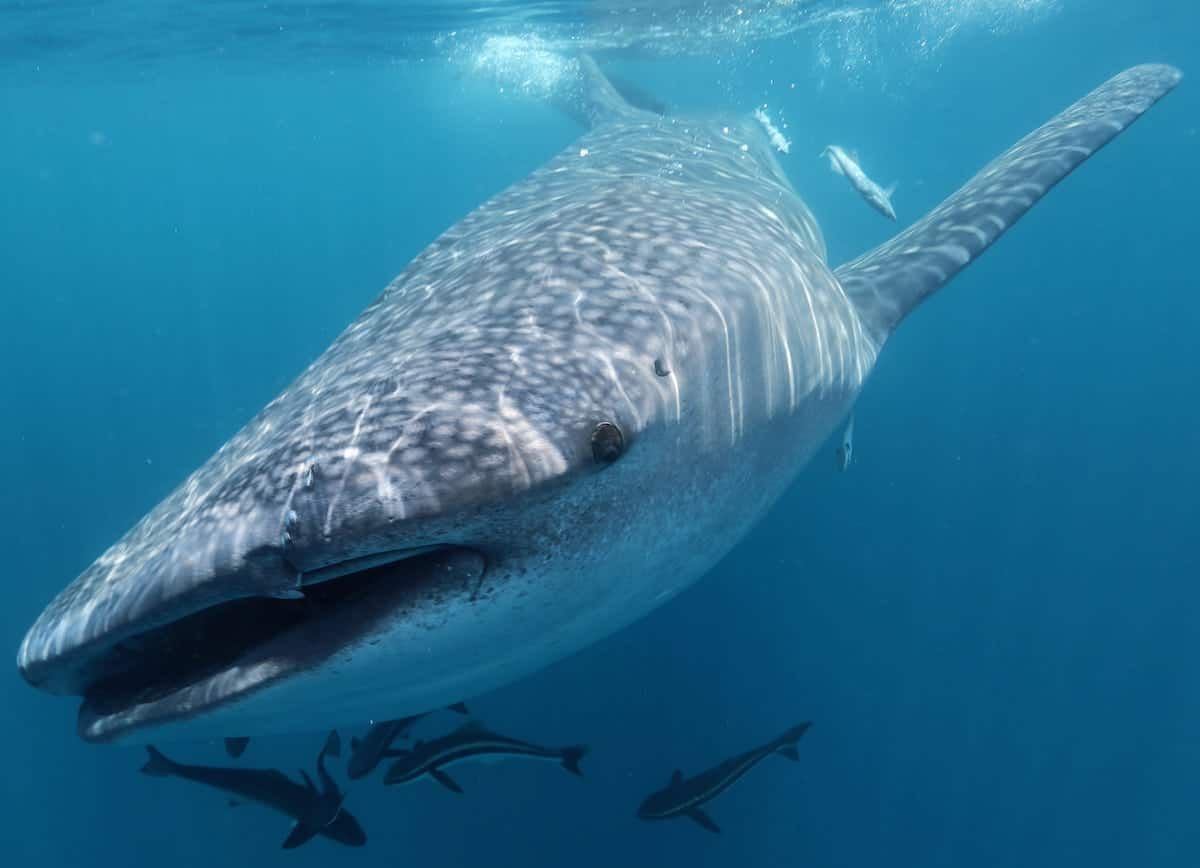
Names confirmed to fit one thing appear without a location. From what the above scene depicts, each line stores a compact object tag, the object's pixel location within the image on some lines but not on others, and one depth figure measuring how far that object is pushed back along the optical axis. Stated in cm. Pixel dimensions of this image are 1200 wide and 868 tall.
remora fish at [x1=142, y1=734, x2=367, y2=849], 577
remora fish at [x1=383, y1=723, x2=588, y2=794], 574
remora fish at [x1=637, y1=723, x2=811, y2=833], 679
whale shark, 217
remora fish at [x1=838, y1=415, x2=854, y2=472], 748
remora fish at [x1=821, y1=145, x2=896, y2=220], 1120
